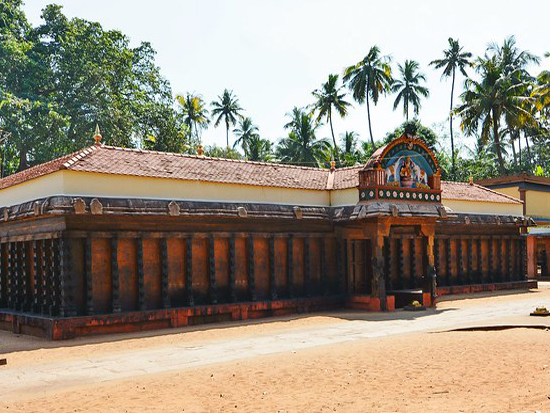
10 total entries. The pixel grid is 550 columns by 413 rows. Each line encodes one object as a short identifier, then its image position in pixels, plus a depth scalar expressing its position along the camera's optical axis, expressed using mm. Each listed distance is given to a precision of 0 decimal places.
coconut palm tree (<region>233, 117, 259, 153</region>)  69356
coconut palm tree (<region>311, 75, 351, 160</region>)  56094
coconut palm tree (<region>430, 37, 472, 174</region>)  58062
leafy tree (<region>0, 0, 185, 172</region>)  41250
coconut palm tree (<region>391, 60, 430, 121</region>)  58250
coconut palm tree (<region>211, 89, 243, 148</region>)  68438
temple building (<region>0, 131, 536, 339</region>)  17000
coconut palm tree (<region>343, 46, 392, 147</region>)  54406
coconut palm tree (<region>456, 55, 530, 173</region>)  48406
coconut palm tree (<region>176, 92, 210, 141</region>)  65188
